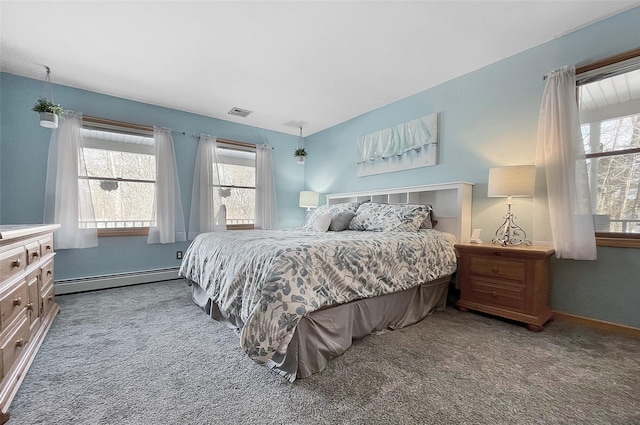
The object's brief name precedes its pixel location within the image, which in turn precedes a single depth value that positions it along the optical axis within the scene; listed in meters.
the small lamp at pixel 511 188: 2.22
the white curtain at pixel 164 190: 3.62
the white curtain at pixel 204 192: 3.96
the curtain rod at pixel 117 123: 3.26
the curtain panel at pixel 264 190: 4.57
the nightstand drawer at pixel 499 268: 2.15
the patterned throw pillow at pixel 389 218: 2.72
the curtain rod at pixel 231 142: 4.04
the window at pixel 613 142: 2.04
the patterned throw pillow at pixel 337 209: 3.37
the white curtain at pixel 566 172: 2.13
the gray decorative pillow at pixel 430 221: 2.84
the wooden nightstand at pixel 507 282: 2.08
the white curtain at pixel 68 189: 3.04
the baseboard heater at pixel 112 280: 3.05
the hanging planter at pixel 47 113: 2.67
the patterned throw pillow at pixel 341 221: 3.09
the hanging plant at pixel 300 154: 4.69
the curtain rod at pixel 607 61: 1.98
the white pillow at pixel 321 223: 3.06
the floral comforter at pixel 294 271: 1.41
